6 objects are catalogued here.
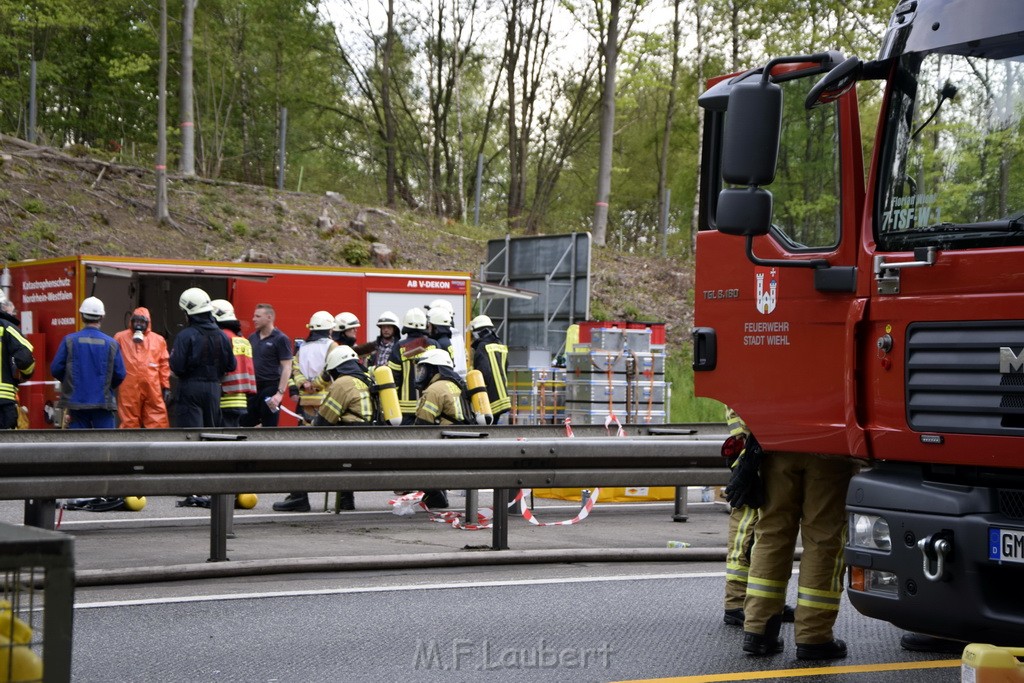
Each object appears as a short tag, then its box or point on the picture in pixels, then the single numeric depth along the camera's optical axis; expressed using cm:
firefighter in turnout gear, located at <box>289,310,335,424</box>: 1439
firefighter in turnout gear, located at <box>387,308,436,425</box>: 1310
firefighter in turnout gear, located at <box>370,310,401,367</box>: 1373
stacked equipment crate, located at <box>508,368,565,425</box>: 1819
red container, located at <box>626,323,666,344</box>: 1778
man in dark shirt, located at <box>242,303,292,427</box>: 1434
